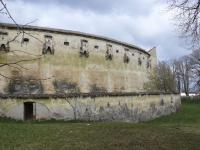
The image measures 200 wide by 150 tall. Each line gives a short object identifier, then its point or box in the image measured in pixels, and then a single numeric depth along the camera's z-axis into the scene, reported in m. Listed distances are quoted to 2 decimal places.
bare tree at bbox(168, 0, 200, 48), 6.92
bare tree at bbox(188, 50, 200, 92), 30.29
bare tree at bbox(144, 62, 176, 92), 24.33
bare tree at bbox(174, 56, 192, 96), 42.66
